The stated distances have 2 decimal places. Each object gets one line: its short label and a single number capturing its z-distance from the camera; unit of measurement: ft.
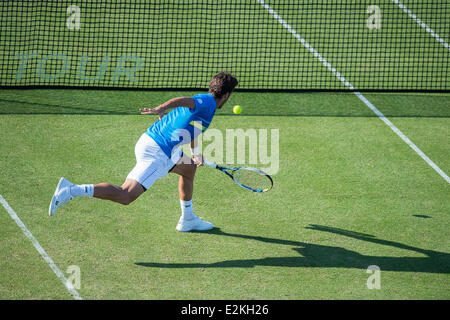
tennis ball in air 61.36
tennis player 42.29
